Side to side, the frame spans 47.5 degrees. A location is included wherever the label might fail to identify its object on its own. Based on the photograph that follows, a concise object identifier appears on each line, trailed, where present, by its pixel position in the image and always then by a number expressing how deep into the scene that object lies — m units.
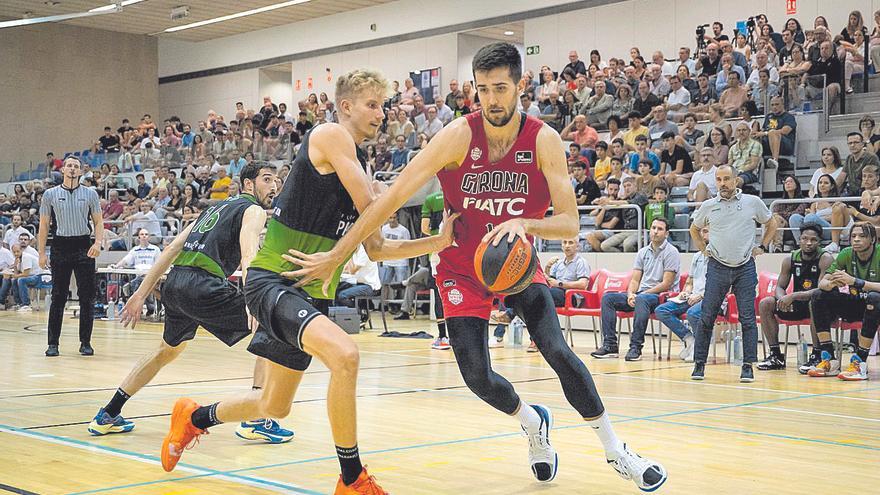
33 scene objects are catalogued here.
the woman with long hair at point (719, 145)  14.12
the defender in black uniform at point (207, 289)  5.56
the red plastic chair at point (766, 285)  10.38
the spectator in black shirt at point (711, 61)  16.69
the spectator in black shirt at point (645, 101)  16.69
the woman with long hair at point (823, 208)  11.85
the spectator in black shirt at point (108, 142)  28.42
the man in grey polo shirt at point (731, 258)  8.56
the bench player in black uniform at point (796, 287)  9.54
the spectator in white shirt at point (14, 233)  20.61
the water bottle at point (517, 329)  12.14
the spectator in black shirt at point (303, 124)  23.09
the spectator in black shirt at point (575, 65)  20.06
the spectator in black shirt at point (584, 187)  14.71
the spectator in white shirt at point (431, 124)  19.75
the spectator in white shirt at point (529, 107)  18.61
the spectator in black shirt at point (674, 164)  14.26
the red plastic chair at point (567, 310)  11.58
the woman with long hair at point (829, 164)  12.61
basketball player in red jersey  4.11
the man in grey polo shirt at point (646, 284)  10.70
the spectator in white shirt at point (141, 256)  16.27
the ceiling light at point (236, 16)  26.34
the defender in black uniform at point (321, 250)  3.83
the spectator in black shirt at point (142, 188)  23.84
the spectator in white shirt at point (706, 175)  13.42
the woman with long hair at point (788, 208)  12.33
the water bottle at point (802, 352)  9.55
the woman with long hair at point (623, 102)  17.08
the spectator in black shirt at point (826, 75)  14.39
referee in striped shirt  9.79
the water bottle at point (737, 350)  10.39
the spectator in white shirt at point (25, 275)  19.19
